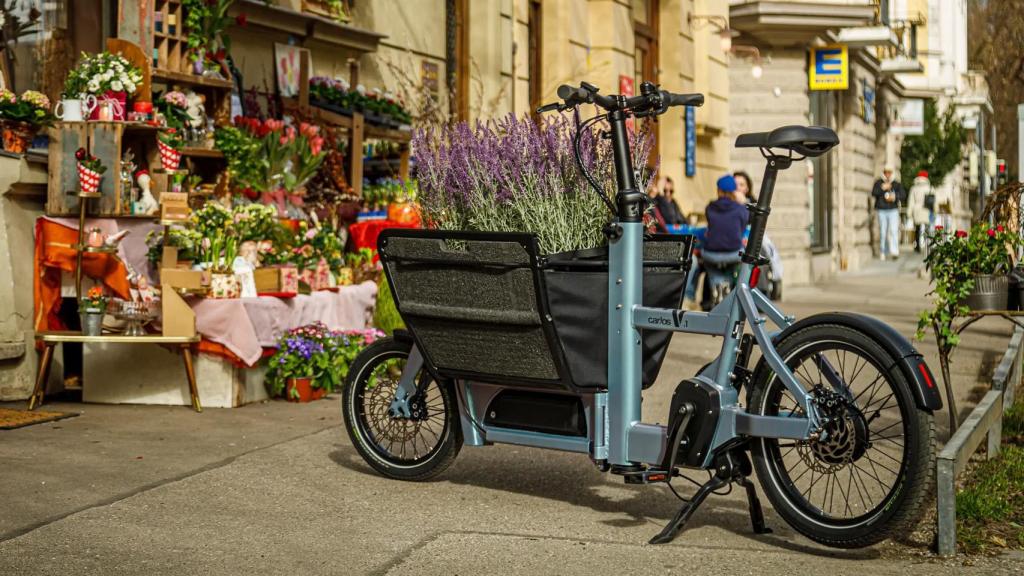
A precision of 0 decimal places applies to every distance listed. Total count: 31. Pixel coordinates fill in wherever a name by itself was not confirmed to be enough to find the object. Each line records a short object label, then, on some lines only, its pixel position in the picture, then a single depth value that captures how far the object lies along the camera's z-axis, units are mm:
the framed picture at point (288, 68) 11648
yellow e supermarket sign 26109
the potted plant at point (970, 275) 7047
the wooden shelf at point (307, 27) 11078
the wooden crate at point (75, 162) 8602
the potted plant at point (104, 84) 8695
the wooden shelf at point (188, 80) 9370
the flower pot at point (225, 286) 8539
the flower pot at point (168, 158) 9102
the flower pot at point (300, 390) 8750
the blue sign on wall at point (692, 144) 21538
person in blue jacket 14820
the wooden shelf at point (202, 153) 9578
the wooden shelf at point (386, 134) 12242
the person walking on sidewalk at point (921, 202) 36469
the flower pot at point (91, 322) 8125
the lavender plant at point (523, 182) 5805
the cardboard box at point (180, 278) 8250
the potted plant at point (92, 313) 8125
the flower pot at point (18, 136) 8562
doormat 7562
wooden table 8078
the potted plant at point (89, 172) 8453
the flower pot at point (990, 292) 7039
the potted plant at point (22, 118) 8531
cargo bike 4891
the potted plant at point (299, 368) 8734
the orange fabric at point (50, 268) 8562
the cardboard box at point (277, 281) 8922
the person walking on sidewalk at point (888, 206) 30406
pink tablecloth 8406
